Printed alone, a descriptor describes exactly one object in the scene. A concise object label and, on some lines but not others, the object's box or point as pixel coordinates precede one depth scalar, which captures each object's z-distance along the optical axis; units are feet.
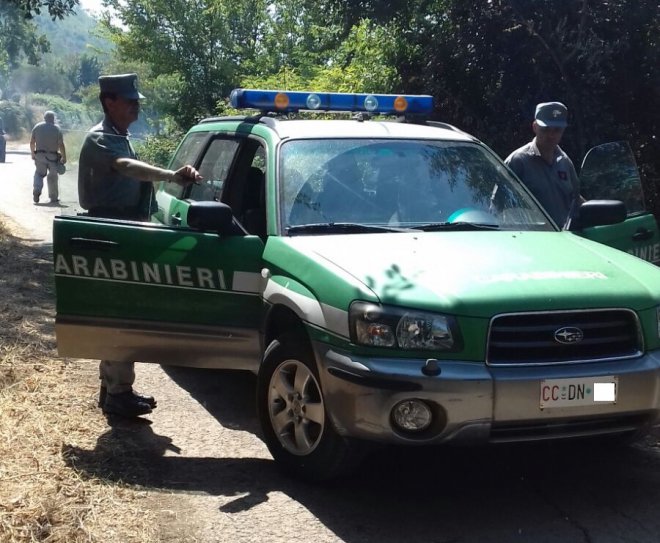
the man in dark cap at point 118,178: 18.40
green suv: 13.42
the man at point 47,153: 60.34
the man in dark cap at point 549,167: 21.88
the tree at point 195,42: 78.48
